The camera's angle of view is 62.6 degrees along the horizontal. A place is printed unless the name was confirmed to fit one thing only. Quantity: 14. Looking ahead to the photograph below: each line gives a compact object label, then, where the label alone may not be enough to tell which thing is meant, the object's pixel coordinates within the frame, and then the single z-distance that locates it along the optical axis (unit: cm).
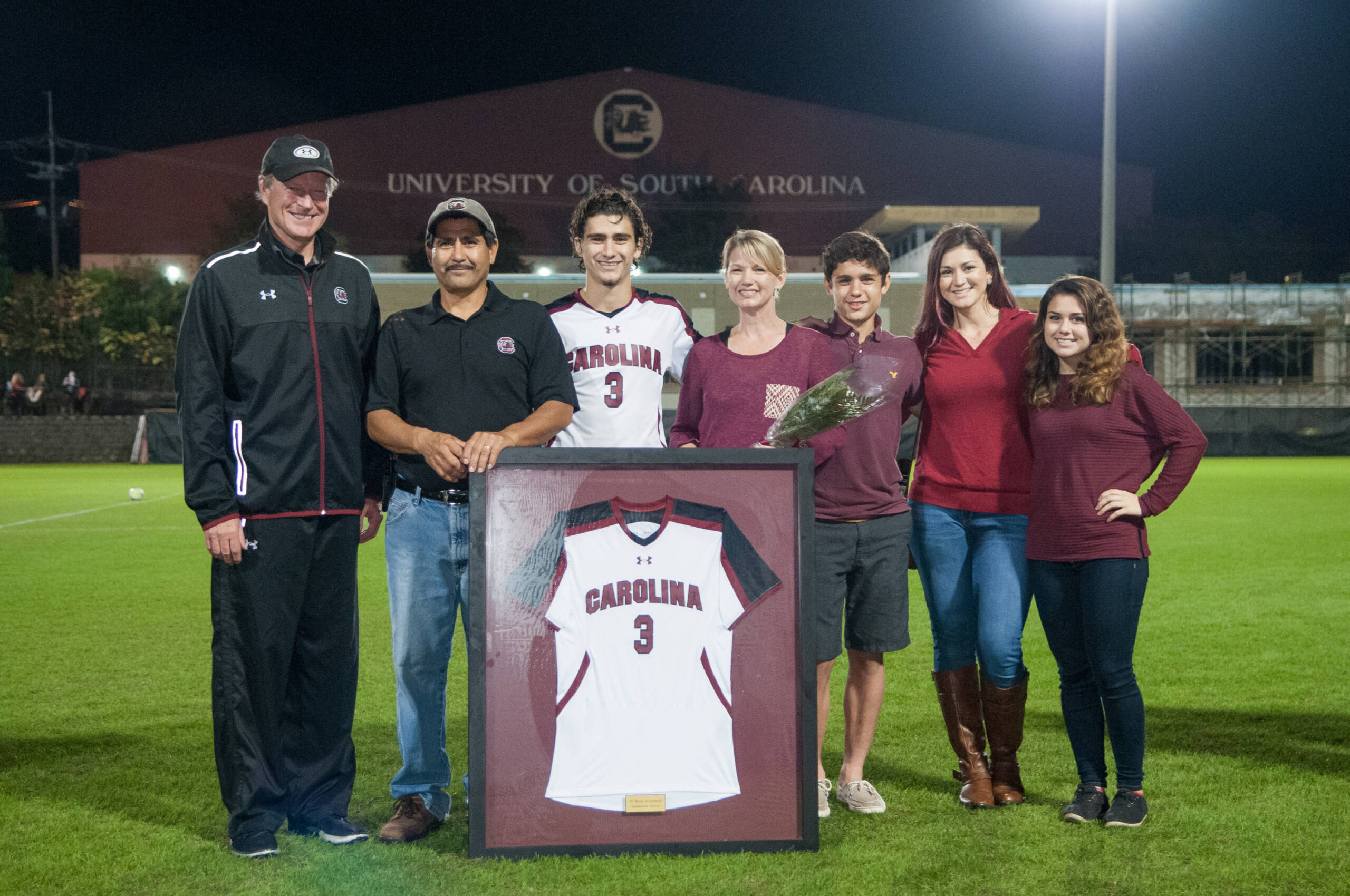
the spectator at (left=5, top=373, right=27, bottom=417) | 3403
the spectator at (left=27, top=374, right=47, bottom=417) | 3425
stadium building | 4503
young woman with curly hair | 372
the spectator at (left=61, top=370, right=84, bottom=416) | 3556
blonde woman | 390
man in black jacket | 362
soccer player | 419
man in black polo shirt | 377
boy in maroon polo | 396
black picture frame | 335
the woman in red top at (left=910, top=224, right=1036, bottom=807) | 398
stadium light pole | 1462
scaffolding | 4078
